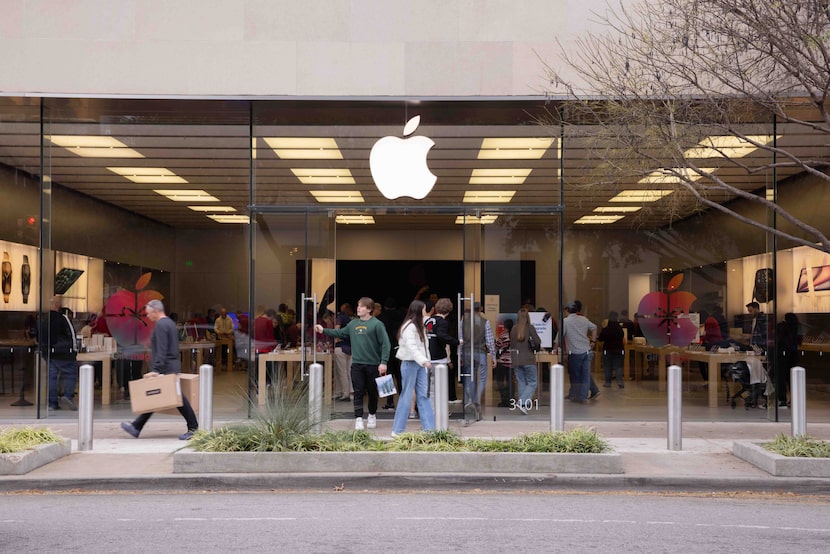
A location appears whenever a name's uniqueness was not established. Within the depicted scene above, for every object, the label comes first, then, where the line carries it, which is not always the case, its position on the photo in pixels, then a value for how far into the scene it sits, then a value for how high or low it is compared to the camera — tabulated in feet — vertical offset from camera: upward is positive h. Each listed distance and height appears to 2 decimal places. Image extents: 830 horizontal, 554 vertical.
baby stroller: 49.37 -4.00
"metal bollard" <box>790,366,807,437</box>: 36.06 -3.55
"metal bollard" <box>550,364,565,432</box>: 37.57 -3.88
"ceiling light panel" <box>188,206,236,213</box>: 51.21 +5.50
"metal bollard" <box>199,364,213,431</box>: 36.91 -3.62
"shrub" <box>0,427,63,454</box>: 32.50 -4.80
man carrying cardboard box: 39.47 -2.13
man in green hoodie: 41.19 -1.70
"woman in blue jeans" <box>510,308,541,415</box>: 48.34 -2.63
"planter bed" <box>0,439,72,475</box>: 31.19 -5.29
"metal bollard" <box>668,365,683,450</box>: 36.65 -4.04
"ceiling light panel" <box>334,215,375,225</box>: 50.37 +4.95
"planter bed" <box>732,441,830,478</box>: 31.58 -5.36
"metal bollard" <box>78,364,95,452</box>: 36.14 -3.90
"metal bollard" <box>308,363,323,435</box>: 33.68 -3.45
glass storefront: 48.83 +4.09
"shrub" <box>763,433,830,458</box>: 32.71 -4.93
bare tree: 36.63 +10.01
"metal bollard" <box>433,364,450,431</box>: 36.58 -3.69
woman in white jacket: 38.99 -2.39
